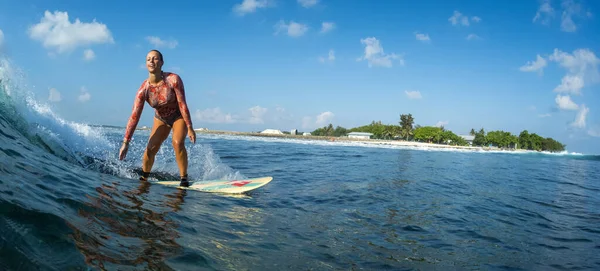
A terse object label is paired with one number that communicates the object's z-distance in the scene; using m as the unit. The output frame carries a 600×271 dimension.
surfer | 6.25
